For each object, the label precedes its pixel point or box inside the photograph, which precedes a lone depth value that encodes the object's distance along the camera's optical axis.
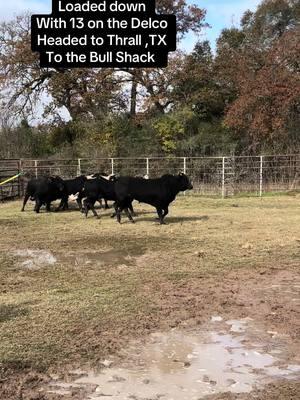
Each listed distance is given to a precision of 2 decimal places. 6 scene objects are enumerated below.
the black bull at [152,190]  12.63
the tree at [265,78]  23.84
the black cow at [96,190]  14.26
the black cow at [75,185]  16.05
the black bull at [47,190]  15.80
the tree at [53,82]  28.23
